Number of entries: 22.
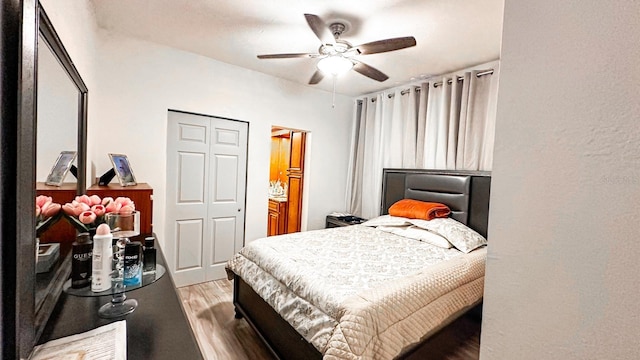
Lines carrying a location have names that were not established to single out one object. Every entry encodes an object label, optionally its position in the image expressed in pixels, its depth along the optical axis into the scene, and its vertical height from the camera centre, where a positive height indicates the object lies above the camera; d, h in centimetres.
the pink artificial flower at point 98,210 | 119 -22
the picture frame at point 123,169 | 231 -7
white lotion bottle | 103 -37
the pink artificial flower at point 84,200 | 121 -18
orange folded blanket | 303 -38
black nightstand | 398 -70
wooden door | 426 -15
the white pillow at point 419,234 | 264 -60
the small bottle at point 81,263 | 106 -40
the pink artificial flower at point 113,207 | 129 -22
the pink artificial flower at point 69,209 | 111 -21
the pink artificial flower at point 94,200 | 125 -19
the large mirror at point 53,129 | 88 +11
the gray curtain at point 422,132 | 303 +56
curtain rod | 294 +113
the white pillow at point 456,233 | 256 -53
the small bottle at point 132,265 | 111 -42
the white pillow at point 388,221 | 312 -54
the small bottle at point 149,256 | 130 -44
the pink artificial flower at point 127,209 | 134 -24
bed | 147 -72
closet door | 306 -34
